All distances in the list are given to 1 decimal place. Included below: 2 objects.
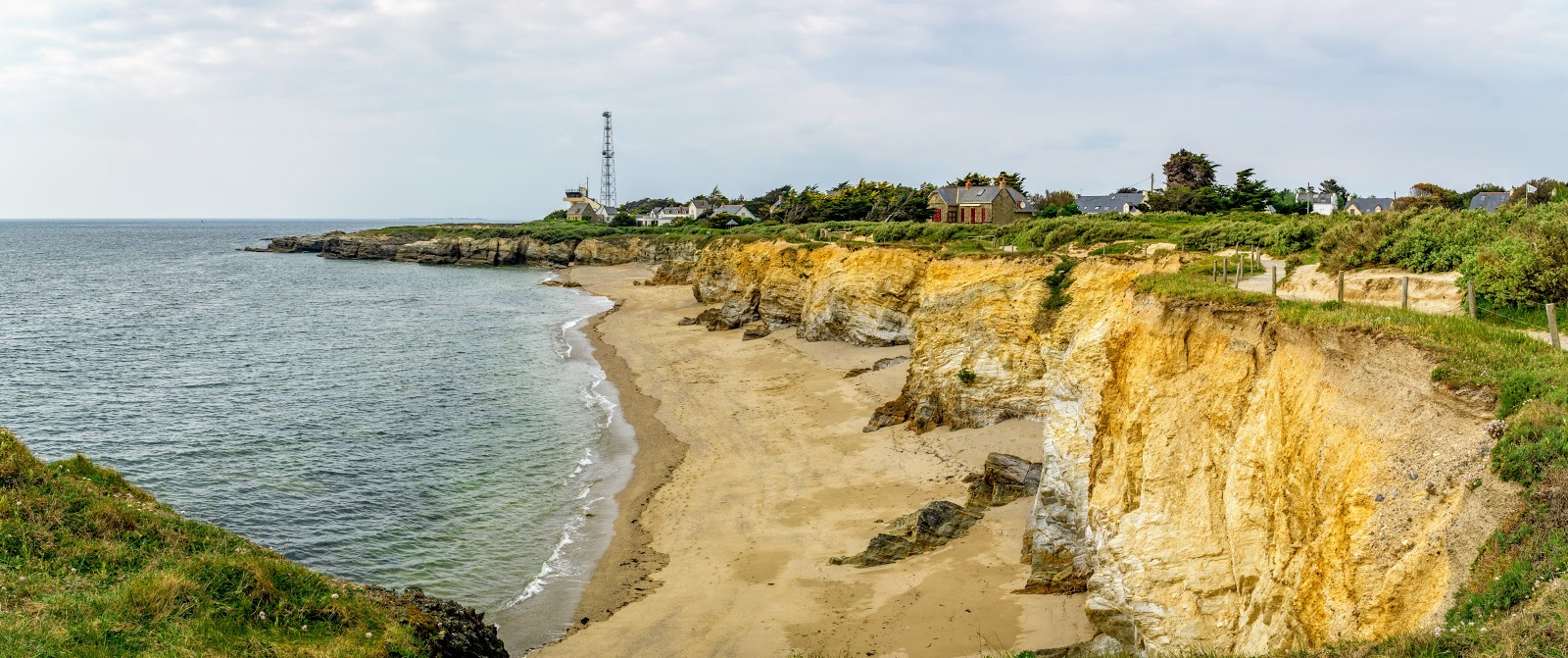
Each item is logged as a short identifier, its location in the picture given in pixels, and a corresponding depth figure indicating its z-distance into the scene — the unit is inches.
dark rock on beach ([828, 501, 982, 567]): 848.9
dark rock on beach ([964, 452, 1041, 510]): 947.3
